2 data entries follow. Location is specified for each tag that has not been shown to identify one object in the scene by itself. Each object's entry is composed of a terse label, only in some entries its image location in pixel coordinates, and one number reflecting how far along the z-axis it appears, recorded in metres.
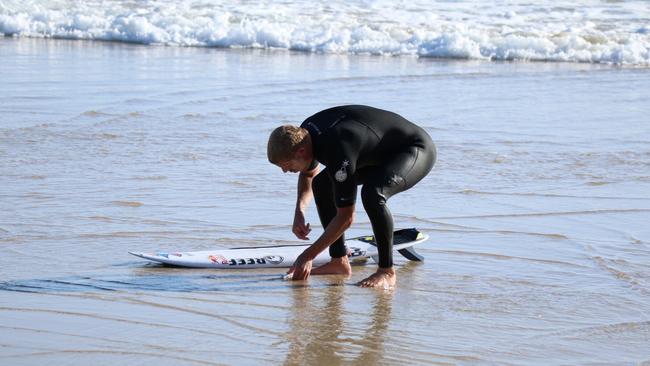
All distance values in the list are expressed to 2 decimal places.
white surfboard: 12.58
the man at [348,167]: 11.08
